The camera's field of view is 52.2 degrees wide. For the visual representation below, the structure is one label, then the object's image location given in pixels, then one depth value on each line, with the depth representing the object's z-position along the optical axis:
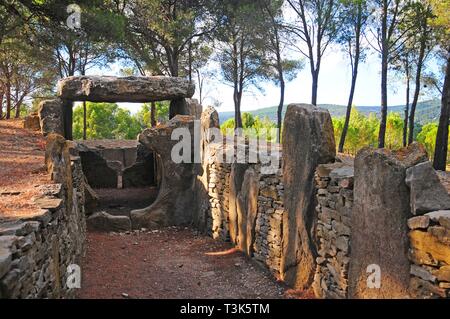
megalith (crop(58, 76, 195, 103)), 12.17
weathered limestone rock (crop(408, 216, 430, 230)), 3.93
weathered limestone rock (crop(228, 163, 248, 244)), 8.41
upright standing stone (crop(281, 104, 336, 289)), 6.02
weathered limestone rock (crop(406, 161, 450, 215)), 4.05
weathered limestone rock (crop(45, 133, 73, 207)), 6.35
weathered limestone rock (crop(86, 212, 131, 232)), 10.65
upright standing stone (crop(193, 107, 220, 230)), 10.12
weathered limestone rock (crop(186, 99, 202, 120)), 13.58
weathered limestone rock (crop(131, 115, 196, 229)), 11.02
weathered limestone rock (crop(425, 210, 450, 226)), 3.77
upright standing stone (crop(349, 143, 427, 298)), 4.27
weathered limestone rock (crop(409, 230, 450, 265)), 3.76
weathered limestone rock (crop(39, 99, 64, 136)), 13.02
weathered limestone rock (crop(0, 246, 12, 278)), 2.89
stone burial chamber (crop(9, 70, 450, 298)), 4.12
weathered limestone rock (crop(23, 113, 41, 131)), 14.98
